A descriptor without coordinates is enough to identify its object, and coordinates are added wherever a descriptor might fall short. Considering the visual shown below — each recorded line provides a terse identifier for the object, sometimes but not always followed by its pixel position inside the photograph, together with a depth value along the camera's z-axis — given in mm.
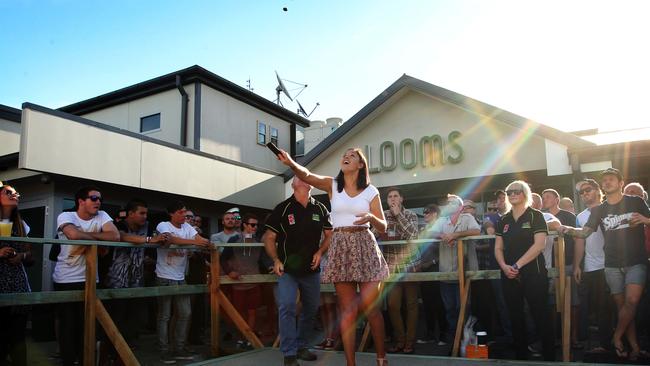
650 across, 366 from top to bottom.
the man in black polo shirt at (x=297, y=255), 4852
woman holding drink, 4543
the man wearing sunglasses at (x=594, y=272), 5422
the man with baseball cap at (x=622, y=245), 5086
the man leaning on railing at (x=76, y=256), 4617
